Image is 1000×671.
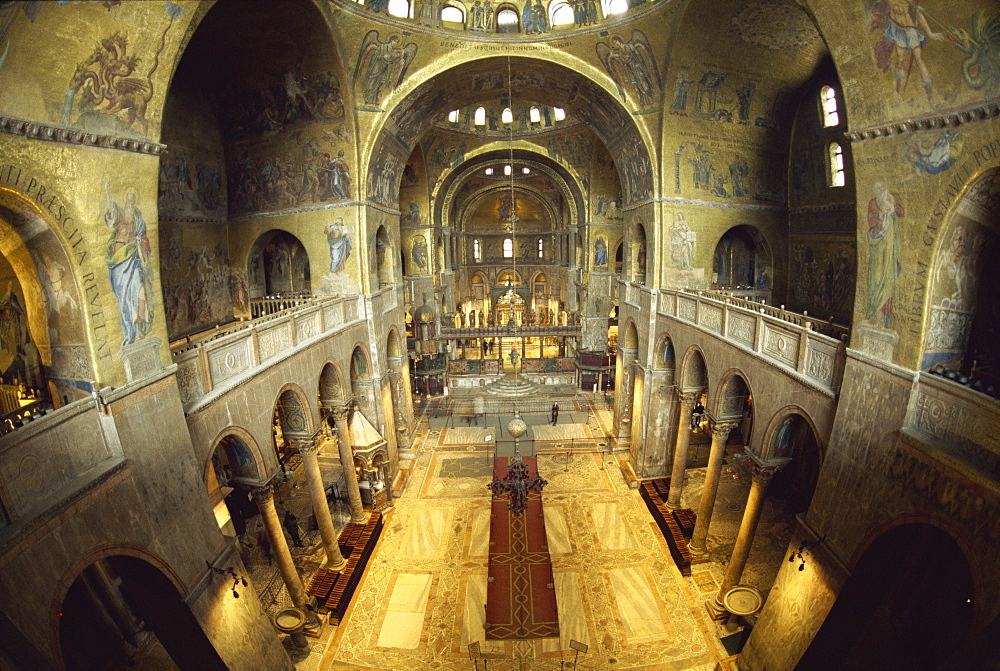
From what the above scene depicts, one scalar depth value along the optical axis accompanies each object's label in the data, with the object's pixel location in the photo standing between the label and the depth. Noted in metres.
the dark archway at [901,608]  7.61
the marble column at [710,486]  12.44
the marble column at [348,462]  14.16
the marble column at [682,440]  14.48
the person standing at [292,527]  14.01
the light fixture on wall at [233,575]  7.77
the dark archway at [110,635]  7.73
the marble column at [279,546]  10.27
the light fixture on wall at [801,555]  8.14
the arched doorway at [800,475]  15.46
